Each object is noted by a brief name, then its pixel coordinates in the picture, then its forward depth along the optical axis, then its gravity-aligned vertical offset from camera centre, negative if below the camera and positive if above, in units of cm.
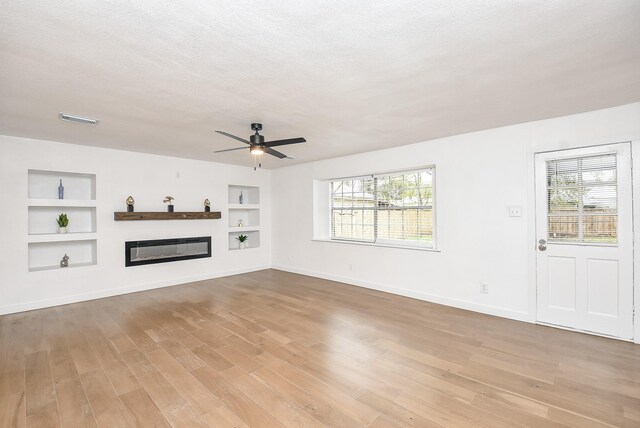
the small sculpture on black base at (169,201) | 558 +26
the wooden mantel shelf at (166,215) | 498 -1
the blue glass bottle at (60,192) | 471 +38
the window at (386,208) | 497 +7
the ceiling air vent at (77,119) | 332 +113
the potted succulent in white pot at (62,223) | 471 -11
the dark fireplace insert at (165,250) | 520 -67
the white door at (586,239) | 316 -34
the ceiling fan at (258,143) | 350 +83
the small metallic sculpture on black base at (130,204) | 513 +19
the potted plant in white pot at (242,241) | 693 -64
